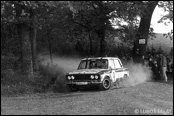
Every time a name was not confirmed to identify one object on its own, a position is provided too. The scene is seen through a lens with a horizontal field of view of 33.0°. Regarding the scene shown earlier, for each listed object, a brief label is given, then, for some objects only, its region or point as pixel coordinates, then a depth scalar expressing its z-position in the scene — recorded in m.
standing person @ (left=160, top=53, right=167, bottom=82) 17.17
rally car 13.03
